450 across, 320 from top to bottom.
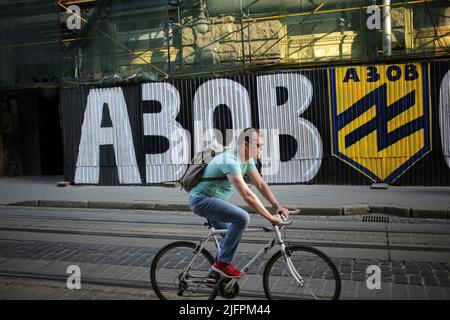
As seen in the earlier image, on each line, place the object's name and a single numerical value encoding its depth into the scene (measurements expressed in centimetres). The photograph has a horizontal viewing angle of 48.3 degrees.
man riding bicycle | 473
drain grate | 966
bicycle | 471
